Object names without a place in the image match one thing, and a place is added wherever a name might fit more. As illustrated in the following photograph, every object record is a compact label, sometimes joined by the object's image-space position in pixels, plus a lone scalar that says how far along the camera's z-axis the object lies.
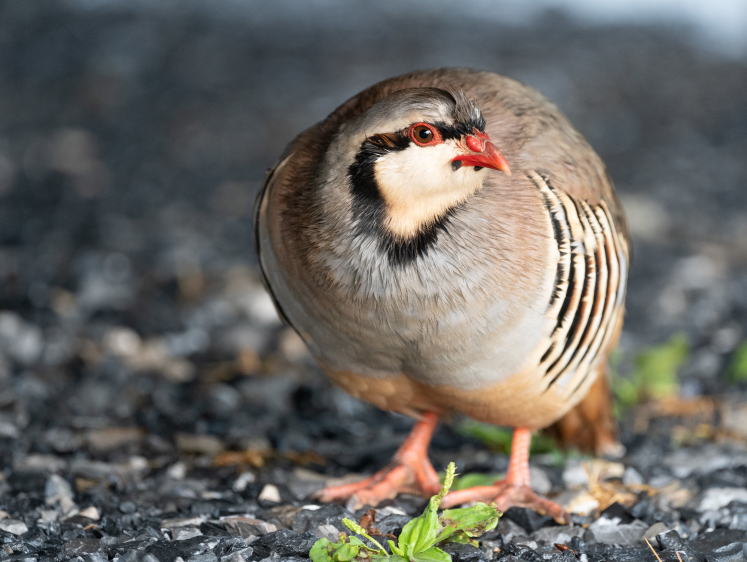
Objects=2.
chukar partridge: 5.24
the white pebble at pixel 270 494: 6.81
